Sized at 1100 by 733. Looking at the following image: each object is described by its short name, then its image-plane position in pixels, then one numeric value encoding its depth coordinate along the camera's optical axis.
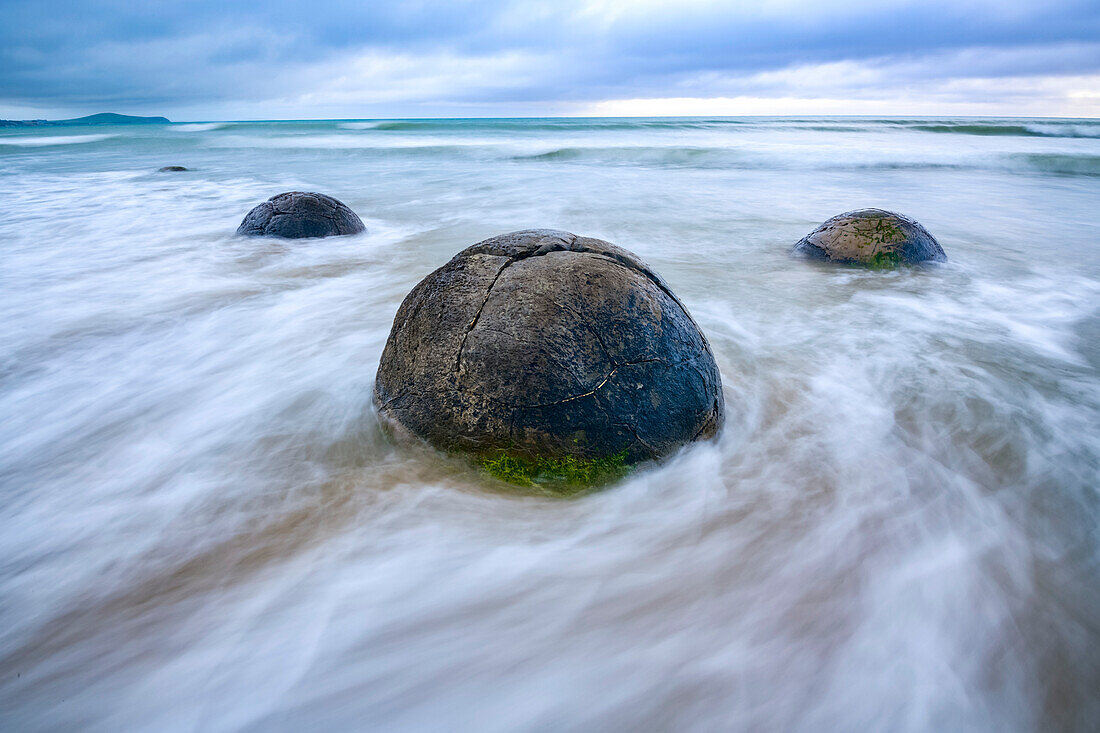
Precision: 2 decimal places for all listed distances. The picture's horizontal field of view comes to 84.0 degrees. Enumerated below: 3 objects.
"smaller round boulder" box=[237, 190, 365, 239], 6.82
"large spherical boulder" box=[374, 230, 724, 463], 2.23
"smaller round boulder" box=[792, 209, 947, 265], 5.56
